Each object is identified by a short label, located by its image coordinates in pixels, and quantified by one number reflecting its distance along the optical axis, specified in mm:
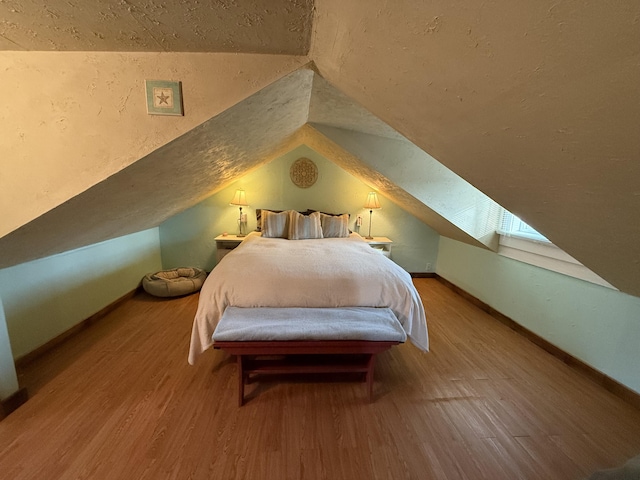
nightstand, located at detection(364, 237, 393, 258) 3681
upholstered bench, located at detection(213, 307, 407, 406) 1505
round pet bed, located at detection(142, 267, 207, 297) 3027
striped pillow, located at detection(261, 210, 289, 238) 3359
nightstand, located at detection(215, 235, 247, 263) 3480
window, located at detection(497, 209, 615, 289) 1955
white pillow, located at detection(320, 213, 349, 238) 3482
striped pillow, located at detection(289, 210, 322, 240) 3322
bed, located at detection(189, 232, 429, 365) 1787
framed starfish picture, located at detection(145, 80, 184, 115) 1175
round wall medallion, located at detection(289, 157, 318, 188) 3766
